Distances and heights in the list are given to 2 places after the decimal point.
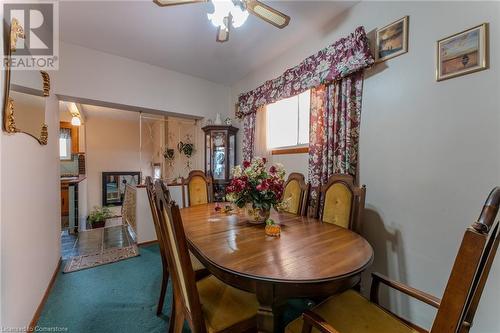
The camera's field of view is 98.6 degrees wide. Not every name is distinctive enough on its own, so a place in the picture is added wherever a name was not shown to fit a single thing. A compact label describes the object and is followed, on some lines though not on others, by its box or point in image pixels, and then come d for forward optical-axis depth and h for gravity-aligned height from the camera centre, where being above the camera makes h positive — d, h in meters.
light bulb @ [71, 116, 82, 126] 4.20 +0.82
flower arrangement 1.57 -0.19
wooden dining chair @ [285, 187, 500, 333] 0.53 -0.46
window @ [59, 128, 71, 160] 4.39 +0.42
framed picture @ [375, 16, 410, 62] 1.64 +1.00
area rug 2.47 -1.20
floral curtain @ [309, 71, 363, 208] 1.95 +0.34
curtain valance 1.81 +0.96
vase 1.65 -0.39
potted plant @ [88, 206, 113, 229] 4.36 -1.15
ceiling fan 1.40 +1.04
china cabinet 3.54 +0.14
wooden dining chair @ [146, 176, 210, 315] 1.47 -0.75
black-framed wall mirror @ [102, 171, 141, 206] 5.54 -0.62
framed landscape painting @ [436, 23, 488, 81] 1.29 +0.71
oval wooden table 0.89 -0.47
